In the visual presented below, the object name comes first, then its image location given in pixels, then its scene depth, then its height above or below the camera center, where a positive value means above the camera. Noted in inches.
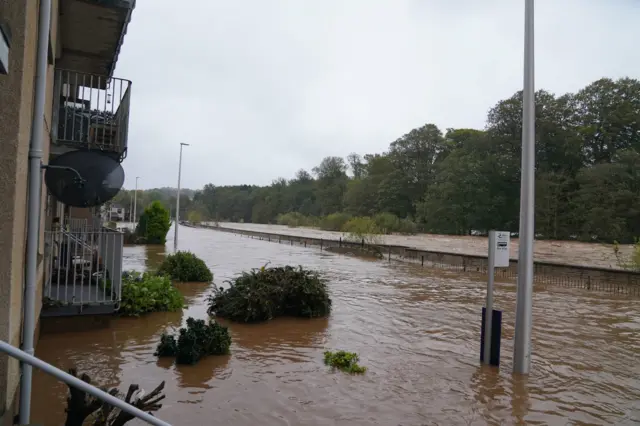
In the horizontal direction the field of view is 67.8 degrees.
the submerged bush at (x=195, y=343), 257.8 -71.7
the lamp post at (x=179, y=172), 1304.1 +129.5
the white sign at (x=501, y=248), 276.1 -11.0
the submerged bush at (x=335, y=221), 2726.4 +0.9
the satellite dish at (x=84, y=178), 180.5 +12.6
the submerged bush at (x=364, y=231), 1364.4 -22.1
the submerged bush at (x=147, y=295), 366.9 -66.0
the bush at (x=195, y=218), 4173.2 -21.2
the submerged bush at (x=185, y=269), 581.0 -66.4
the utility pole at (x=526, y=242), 260.5 -6.6
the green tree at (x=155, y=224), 1346.0 -30.2
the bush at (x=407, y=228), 2250.2 -13.9
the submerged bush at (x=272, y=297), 378.3 -64.9
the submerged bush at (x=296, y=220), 3811.0 +2.1
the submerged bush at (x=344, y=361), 258.6 -78.4
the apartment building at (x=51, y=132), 136.5 +34.6
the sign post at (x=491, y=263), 274.2 -19.6
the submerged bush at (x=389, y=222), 2128.4 +11.7
